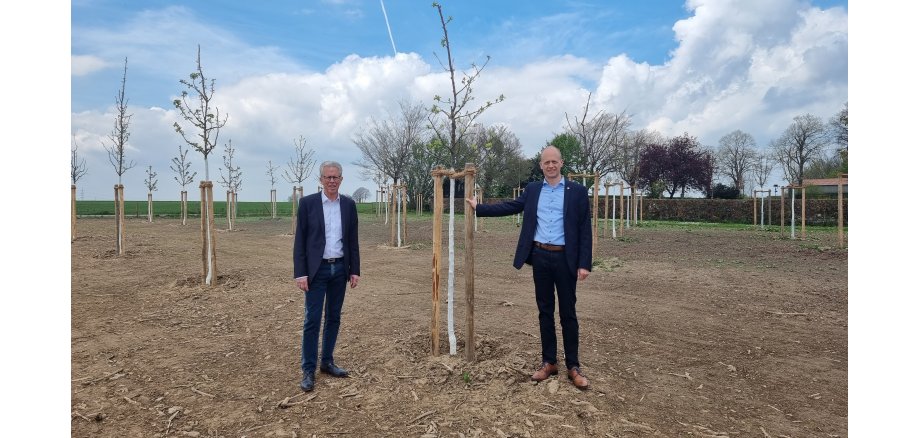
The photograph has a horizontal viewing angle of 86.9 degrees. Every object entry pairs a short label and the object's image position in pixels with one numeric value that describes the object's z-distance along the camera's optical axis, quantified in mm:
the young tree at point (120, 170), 11008
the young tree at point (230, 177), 28070
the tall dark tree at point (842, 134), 31431
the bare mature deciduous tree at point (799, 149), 40188
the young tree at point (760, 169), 46422
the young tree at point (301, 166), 27073
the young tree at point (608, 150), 31516
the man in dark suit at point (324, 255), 4152
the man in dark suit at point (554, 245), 3973
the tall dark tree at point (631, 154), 44375
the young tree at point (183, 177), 23706
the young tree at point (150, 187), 26866
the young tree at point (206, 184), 7875
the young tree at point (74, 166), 20227
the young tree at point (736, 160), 48656
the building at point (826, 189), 38753
